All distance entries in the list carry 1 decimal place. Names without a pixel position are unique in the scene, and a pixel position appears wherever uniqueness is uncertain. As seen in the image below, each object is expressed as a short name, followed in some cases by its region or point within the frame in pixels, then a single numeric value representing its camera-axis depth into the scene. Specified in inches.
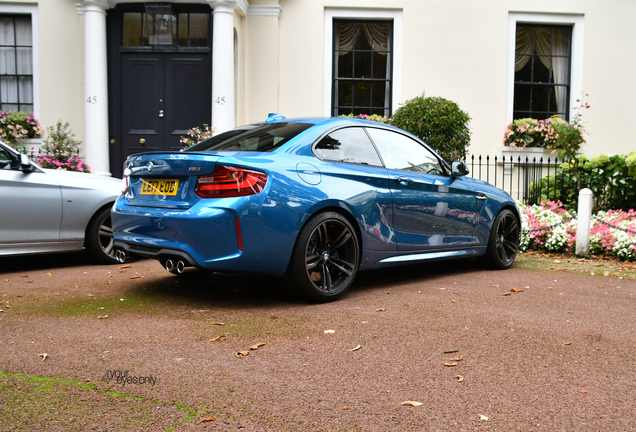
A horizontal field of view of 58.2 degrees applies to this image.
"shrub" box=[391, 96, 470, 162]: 399.9
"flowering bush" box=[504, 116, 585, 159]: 486.9
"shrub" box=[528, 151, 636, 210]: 390.9
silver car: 224.8
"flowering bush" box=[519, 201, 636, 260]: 305.0
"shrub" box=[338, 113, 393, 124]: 453.1
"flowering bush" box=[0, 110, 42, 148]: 448.1
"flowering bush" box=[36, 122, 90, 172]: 370.9
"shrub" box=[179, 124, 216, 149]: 411.4
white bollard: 308.8
